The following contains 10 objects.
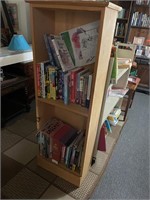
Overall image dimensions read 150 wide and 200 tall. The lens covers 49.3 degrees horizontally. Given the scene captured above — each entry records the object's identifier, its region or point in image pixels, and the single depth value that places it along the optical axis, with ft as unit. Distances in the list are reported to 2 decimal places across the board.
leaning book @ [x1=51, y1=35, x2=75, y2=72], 3.27
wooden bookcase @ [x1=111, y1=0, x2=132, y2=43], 10.28
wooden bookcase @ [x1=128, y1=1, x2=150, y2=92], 10.29
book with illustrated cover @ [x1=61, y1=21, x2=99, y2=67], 3.06
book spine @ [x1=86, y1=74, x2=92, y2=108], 3.24
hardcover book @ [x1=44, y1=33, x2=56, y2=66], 3.44
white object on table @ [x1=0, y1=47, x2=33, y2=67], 6.31
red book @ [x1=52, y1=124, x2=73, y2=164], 4.34
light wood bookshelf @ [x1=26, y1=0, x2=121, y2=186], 2.71
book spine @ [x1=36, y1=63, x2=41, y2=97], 3.63
